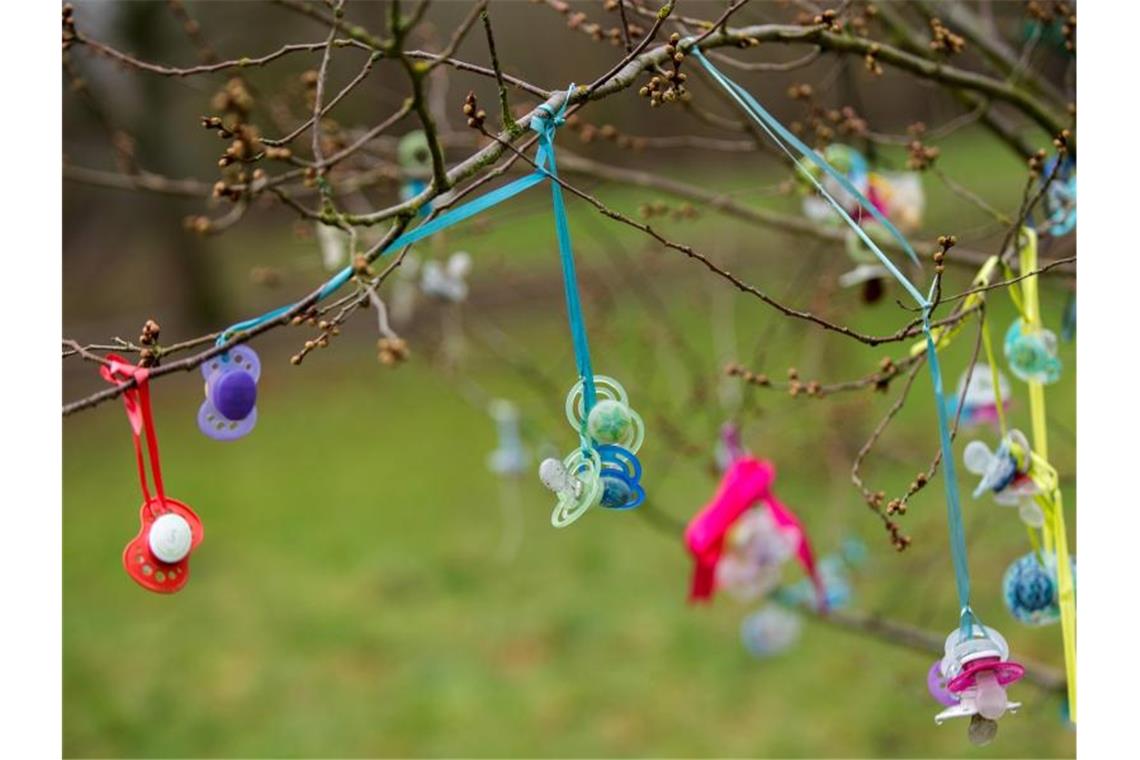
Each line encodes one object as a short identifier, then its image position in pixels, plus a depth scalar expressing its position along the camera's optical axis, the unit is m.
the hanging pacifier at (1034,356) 1.58
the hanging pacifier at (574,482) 1.45
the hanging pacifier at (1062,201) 1.62
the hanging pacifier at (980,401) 1.72
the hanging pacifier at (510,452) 2.92
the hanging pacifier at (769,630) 2.64
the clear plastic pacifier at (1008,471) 1.55
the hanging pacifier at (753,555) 2.05
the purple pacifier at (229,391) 1.51
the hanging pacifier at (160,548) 1.52
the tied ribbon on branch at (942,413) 1.45
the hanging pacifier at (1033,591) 1.58
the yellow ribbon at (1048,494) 1.55
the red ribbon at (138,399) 1.47
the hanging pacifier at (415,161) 1.81
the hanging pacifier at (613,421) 1.48
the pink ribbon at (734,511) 1.88
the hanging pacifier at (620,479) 1.48
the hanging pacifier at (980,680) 1.45
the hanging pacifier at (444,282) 1.98
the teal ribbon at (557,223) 1.44
